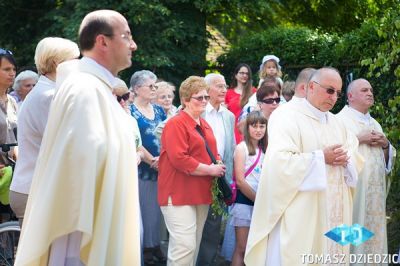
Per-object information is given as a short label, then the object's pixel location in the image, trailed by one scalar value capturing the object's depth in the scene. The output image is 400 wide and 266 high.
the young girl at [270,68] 10.78
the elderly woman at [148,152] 9.08
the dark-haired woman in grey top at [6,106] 7.02
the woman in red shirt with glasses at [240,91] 10.95
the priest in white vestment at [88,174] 4.27
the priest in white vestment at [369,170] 8.03
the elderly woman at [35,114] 5.71
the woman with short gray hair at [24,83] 9.33
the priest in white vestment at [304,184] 6.55
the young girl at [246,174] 7.98
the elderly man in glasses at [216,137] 8.91
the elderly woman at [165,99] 9.97
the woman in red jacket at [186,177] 7.62
